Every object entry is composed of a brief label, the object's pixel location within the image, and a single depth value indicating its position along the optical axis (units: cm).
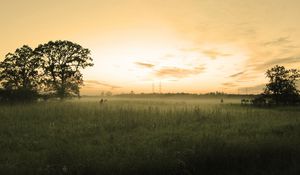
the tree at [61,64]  3900
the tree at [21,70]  3979
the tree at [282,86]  3084
